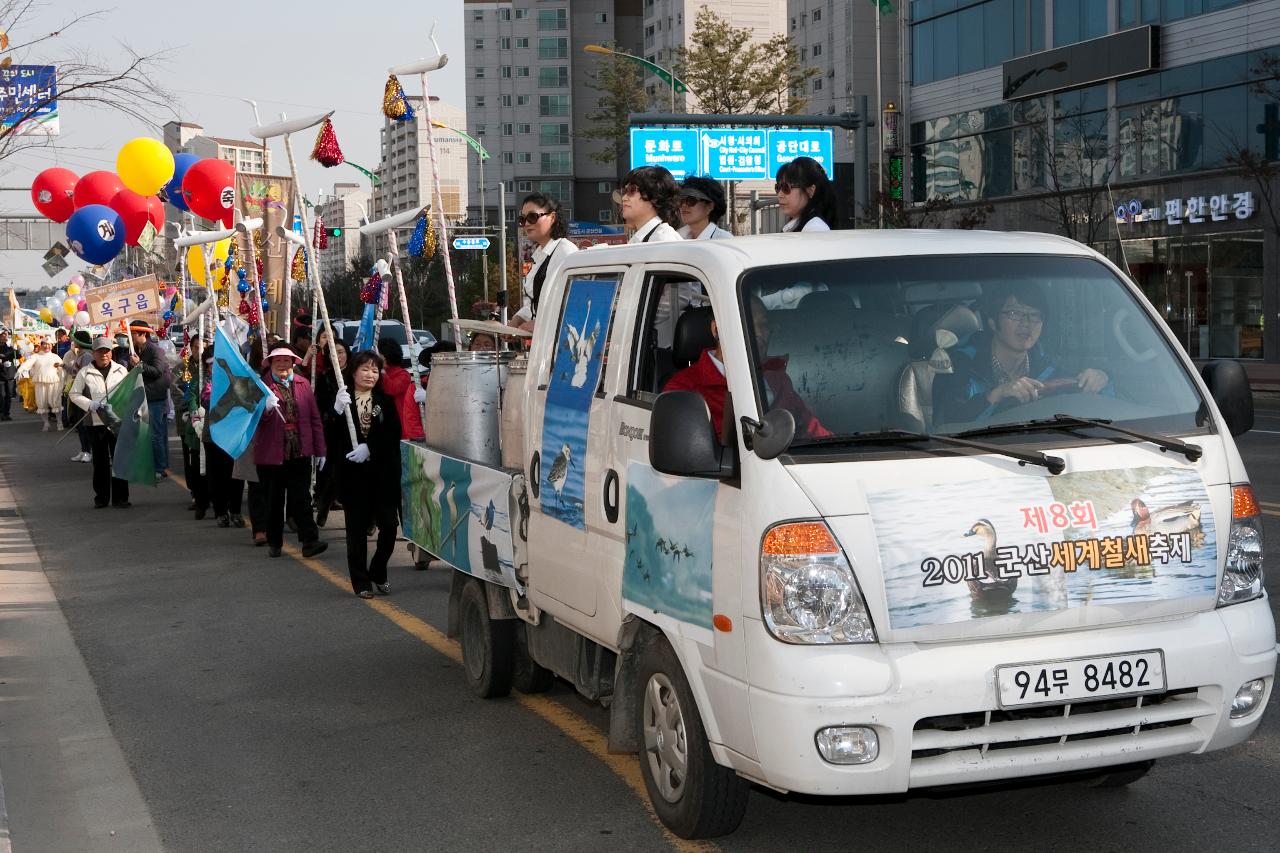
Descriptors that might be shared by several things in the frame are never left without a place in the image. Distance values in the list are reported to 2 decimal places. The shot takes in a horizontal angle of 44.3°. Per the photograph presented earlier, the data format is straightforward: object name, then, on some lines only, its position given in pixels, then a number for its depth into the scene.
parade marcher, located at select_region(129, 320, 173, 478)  18.02
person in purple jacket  12.93
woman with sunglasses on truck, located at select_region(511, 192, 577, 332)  8.02
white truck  4.43
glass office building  36.25
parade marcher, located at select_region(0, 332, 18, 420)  36.66
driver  4.88
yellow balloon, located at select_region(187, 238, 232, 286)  22.81
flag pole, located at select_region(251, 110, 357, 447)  10.87
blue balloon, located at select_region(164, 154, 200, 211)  21.70
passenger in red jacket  4.76
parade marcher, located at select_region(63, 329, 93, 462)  22.06
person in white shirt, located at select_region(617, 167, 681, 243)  7.12
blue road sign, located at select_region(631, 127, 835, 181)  32.78
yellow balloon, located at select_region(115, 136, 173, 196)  20.64
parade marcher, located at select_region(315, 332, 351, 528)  13.54
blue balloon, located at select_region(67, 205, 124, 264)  22.05
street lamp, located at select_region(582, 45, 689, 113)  41.75
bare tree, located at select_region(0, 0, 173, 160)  15.14
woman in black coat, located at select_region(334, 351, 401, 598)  10.69
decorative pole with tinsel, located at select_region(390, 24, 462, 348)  9.87
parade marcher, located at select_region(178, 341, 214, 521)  16.45
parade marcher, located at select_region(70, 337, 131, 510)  17.70
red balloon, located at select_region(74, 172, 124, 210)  23.27
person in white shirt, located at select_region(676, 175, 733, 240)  8.16
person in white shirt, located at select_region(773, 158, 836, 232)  7.53
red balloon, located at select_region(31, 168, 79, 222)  24.39
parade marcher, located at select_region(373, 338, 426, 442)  10.89
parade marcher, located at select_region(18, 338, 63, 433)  33.19
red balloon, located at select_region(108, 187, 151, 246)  22.61
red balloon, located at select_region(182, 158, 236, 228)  19.86
